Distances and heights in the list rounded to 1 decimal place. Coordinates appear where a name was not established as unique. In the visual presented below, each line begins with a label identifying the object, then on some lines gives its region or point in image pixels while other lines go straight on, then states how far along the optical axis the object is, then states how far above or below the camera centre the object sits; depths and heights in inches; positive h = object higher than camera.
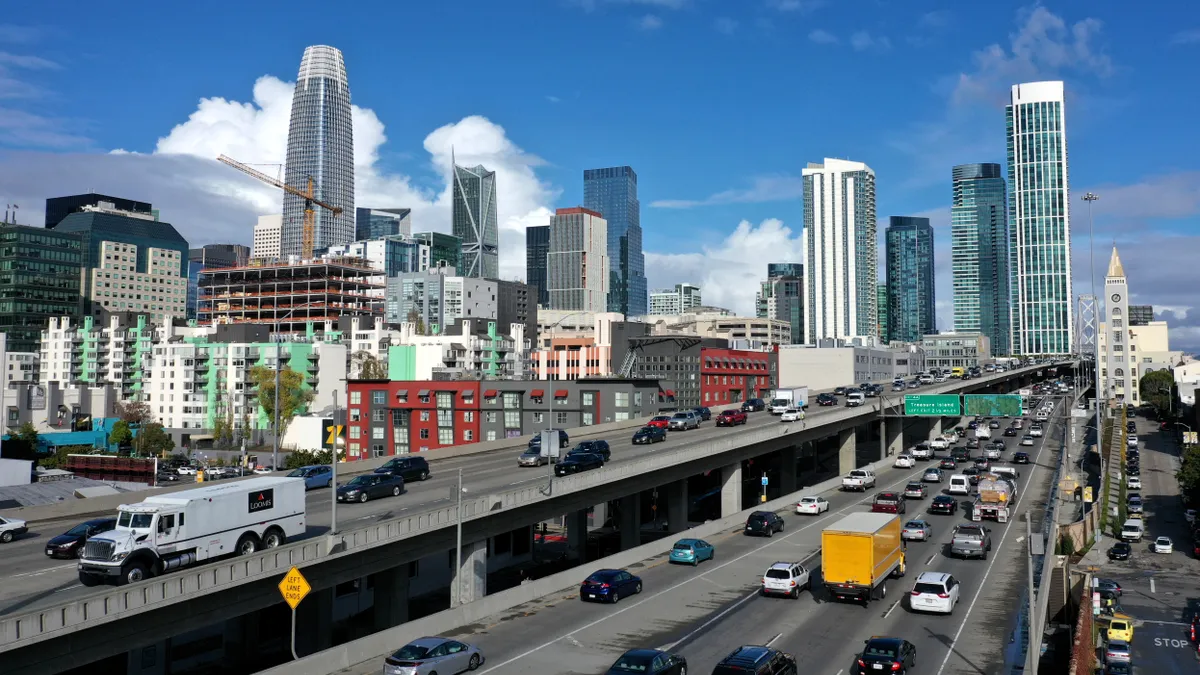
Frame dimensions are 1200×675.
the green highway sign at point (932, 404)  3767.2 -206.7
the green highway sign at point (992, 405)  3735.2 -210.1
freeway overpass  945.5 -269.1
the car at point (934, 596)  1390.3 -363.4
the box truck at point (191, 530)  1067.9 -206.6
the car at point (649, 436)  2807.6 -238.7
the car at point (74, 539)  1245.7 -236.5
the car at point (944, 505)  2393.0 -391.9
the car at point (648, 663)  1008.2 -336.0
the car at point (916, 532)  2018.5 -388.4
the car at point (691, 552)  1823.3 -386.7
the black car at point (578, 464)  2076.8 -240.1
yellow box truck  1417.7 -316.5
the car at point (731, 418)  3297.2 -221.6
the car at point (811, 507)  2433.6 -397.1
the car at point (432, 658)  1037.8 -340.3
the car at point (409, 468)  2044.8 -238.9
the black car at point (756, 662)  995.3 -333.7
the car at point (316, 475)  1958.7 -241.5
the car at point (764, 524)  2130.9 -387.5
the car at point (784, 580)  1505.9 -366.9
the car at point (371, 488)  1759.4 -245.8
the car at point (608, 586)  1488.7 -370.2
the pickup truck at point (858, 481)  2869.1 -392.5
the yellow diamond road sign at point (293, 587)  1018.7 -248.4
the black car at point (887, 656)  1060.5 -350.3
